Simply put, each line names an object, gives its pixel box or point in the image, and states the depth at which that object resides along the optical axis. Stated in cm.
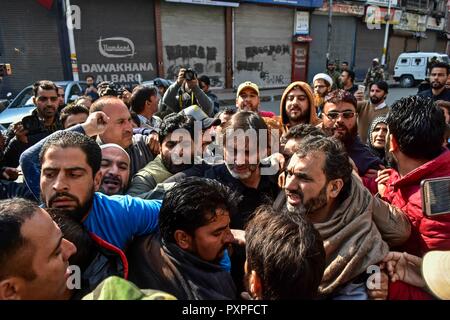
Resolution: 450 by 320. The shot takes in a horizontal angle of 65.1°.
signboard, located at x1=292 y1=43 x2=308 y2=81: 1933
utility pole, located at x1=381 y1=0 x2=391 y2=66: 2227
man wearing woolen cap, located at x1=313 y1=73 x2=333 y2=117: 519
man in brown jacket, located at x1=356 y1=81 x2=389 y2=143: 434
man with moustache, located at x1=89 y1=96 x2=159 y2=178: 254
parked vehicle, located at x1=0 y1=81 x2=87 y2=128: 649
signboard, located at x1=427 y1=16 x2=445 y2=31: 2697
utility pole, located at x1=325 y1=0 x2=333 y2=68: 1929
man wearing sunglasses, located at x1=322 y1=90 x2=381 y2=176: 260
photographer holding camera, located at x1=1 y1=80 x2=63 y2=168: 325
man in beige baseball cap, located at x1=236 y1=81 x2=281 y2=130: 400
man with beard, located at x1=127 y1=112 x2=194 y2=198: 216
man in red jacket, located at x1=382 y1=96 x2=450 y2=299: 143
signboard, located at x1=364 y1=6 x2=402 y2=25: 2155
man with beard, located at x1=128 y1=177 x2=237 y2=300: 126
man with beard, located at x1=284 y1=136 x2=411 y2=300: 140
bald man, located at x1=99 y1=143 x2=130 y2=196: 206
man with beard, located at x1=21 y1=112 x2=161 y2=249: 158
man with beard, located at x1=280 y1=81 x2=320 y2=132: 322
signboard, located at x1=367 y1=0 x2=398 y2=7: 2170
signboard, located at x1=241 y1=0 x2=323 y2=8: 1734
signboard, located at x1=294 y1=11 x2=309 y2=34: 1869
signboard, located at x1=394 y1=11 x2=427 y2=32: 2414
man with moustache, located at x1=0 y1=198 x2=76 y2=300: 100
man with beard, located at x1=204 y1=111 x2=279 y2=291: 210
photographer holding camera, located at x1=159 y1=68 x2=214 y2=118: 411
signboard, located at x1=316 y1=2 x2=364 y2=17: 1944
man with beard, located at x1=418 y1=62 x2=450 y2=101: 465
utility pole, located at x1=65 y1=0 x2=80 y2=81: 1227
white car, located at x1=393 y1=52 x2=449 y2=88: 1961
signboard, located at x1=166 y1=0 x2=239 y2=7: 1466
